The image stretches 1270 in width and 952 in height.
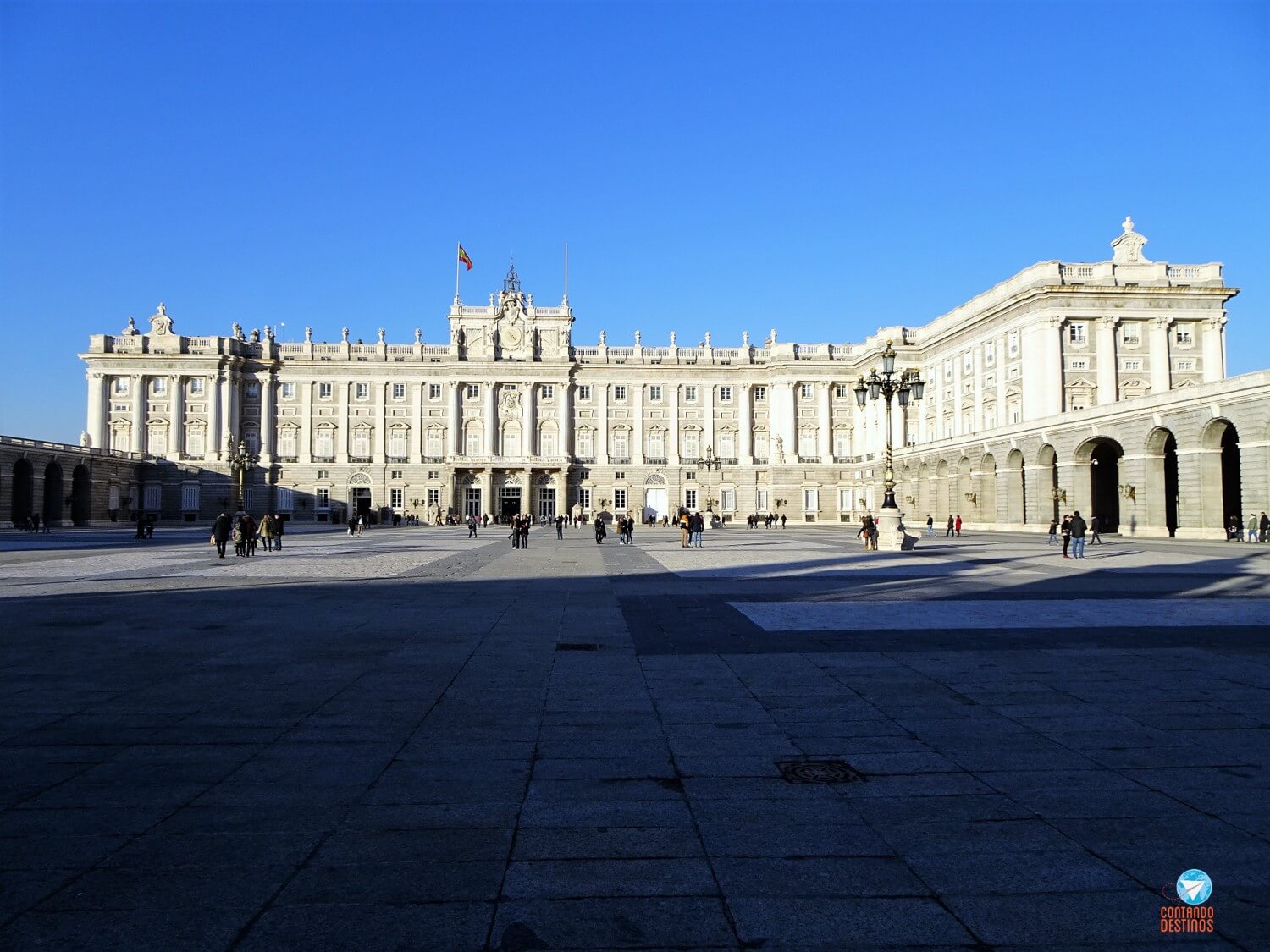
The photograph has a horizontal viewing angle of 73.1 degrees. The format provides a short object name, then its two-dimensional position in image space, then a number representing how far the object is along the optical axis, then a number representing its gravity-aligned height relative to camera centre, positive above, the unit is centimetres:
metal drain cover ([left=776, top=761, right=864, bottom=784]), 500 -161
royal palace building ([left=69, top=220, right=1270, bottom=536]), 7500 +792
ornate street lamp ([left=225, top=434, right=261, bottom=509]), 5444 +327
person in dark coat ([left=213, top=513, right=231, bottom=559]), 2661 -73
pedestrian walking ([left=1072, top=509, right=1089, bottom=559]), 2511 -98
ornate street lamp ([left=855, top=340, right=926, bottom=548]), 3091 +424
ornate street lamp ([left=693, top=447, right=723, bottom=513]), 6769 +348
